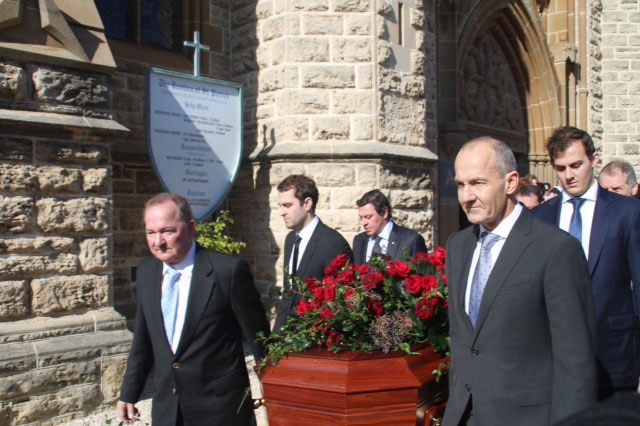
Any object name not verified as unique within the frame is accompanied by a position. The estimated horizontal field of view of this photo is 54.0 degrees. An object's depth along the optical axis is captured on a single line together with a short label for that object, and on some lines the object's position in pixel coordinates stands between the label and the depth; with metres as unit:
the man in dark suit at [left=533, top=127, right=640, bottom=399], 2.92
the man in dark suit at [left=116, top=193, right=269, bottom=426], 2.86
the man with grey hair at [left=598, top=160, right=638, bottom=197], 4.83
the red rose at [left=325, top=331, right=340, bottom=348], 2.60
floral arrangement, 2.62
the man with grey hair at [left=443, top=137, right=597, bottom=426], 2.05
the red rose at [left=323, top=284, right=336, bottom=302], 2.72
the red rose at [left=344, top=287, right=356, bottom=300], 2.70
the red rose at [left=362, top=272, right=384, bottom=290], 2.75
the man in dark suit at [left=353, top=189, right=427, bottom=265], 4.88
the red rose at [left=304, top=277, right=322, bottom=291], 3.04
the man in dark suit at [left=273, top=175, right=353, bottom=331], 4.23
